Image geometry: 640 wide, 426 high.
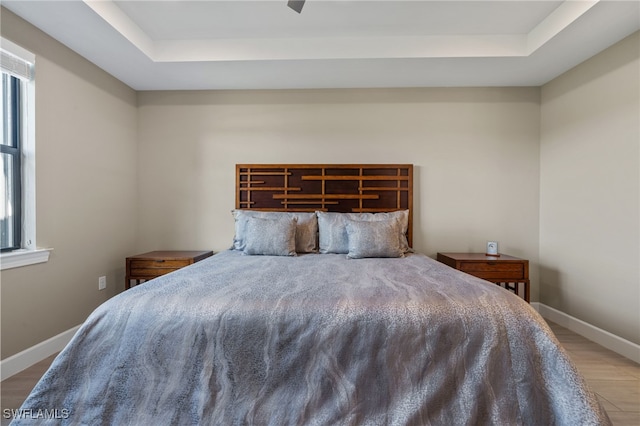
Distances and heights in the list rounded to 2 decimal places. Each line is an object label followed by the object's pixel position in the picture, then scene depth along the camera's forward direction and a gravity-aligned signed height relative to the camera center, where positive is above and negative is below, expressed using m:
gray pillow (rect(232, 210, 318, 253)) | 2.75 -0.18
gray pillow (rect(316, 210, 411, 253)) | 2.69 -0.17
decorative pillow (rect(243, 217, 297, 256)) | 2.56 -0.26
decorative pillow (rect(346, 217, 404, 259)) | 2.49 -0.27
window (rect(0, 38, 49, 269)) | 2.02 +0.32
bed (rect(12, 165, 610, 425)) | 1.20 -0.67
